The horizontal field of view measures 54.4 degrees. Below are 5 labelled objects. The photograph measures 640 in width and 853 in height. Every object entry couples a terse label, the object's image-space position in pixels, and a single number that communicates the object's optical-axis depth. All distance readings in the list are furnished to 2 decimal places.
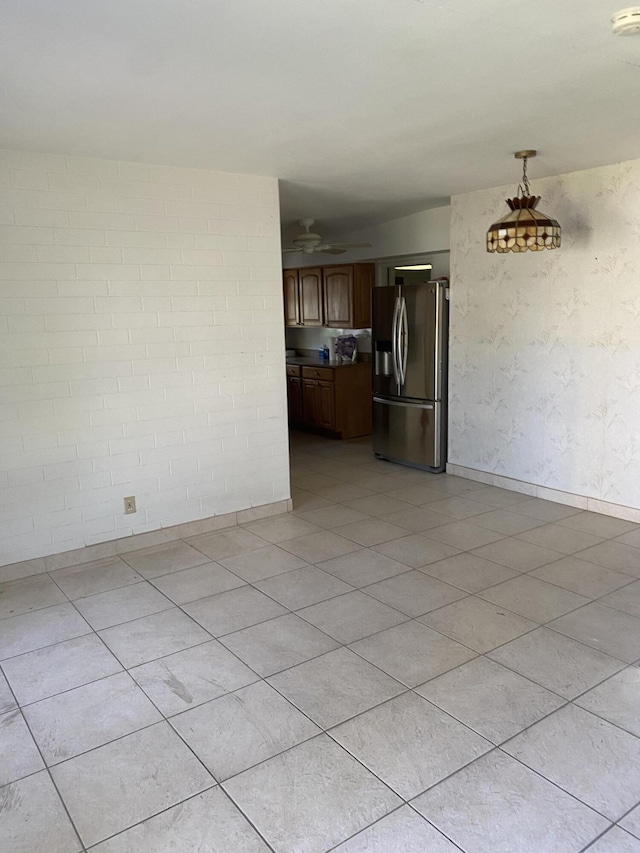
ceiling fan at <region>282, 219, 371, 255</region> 6.00
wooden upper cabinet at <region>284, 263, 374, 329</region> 6.94
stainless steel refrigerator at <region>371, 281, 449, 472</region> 5.42
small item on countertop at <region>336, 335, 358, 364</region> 7.46
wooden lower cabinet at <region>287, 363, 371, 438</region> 7.09
